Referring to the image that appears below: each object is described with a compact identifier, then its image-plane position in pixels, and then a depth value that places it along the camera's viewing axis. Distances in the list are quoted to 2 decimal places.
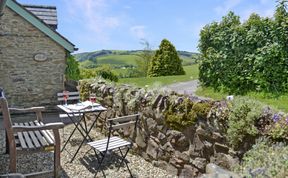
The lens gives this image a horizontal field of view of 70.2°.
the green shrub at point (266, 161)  1.87
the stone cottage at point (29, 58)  7.26
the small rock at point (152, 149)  3.83
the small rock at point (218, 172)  1.91
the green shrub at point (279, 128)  2.35
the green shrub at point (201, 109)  3.03
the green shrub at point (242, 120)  2.59
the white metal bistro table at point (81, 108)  4.14
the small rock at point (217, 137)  2.88
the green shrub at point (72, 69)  8.85
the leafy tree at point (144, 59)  18.68
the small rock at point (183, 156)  3.33
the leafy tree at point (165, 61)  13.48
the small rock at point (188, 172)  3.24
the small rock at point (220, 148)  2.83
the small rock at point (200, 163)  3.11
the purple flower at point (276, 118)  2.42
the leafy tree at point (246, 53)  5.77
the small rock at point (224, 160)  2.74
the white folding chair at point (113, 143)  3.33
